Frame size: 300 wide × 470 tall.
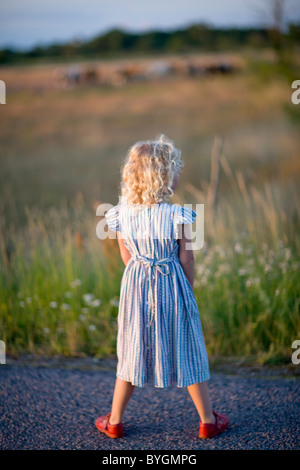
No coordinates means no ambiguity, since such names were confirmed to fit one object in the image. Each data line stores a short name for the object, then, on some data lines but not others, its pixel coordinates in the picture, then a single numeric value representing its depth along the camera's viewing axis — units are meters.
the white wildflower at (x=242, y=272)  4.06
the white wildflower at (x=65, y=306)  3.94
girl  2.47
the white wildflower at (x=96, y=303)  3.94
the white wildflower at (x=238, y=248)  4.08
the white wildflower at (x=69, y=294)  4.13
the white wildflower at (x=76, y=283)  4.22
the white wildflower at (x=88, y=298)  4.02
